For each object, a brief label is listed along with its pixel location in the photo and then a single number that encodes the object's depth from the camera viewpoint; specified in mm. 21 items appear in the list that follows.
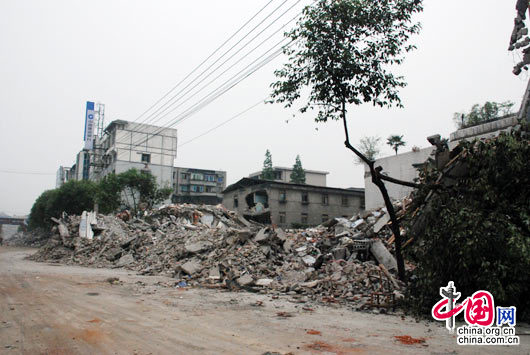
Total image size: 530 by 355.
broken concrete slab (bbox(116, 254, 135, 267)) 18109
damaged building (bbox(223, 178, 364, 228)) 39844
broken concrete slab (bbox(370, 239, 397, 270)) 10268
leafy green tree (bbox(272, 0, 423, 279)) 8148
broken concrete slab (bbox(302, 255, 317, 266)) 12127
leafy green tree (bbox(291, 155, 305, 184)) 62909
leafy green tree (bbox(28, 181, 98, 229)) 41406
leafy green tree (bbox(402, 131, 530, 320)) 6227
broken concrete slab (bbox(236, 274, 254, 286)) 10462
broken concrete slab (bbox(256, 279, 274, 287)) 10367
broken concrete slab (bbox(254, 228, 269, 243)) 13547
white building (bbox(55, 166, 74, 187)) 79500
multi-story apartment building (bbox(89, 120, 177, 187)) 49678
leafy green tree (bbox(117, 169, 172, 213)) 34500
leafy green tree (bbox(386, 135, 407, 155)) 40875
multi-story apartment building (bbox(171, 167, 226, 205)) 71562
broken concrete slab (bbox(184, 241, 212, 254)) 15262
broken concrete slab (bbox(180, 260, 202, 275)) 12753
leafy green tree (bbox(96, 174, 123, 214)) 33812
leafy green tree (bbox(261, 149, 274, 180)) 65625
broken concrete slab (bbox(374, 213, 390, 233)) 13335
